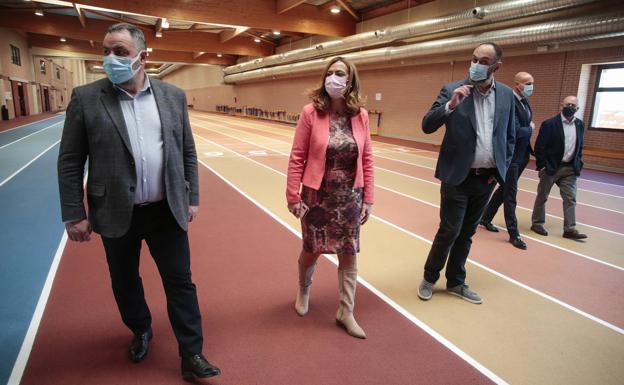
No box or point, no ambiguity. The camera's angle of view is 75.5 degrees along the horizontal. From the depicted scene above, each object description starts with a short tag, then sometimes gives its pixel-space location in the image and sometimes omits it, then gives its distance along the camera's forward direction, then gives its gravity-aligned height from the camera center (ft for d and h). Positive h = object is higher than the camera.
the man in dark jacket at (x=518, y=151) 16.11 -1.43
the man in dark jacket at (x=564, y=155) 17.56 -1.62
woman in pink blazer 9.04 -1.32
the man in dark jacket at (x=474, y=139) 10.24 -0.61
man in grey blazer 6.89 -1.21
